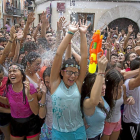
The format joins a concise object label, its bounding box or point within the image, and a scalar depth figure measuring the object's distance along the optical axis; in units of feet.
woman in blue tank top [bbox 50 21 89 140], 5.20
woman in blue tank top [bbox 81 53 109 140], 4.91
